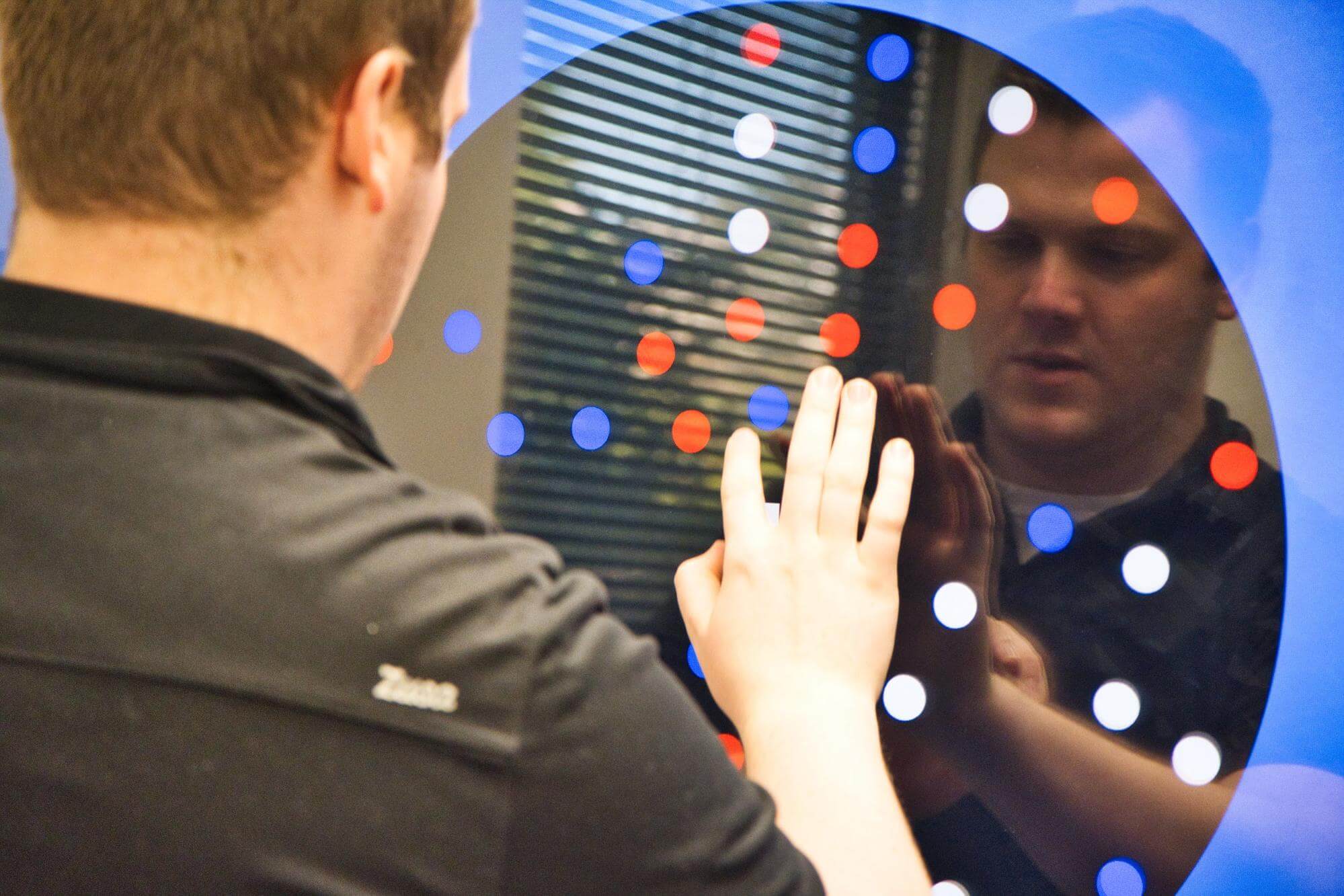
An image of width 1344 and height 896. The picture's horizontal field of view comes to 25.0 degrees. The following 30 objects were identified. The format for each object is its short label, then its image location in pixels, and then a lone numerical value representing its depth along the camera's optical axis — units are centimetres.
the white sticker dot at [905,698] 154
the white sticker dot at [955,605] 154
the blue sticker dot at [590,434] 158
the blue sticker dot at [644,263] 158
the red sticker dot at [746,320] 158
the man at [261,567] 131
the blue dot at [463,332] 160
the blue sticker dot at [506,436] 158
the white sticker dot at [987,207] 154
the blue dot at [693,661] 157
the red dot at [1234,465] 152
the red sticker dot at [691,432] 158
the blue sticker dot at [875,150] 157
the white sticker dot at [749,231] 158
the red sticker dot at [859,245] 157
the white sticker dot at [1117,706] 152
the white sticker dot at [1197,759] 152
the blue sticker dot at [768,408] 157
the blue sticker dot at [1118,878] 152
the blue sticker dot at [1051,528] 153
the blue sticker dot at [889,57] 157
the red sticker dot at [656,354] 158
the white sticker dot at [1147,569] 152
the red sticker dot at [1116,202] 153
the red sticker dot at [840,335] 157
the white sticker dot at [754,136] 158
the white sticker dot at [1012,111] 155
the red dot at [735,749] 157
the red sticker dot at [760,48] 158
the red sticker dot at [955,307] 155
